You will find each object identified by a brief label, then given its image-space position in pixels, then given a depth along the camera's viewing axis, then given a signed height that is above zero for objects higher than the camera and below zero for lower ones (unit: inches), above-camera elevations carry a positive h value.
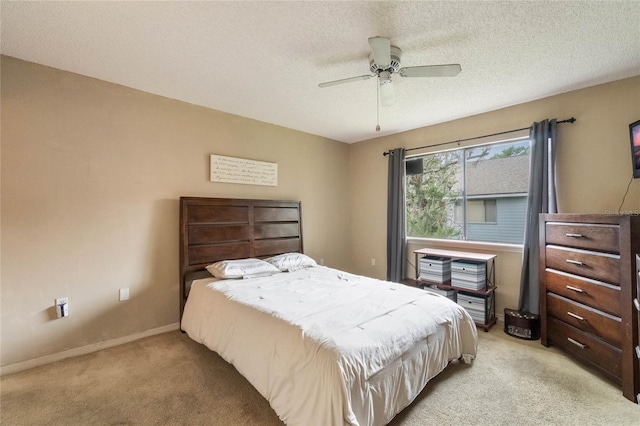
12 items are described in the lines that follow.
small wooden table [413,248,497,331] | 123.8 -34.2
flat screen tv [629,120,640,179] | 90.7 +22.8
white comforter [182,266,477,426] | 56.6 -31.8
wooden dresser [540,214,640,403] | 76.2 -24.7
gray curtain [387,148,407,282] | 165.8 -2.9
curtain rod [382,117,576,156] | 113.1 +39.6
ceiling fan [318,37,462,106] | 72.5 +43.3
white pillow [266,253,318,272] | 132.5 -22.7
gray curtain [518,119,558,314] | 116.7 +6.1
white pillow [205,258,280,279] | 116.0 -22.9
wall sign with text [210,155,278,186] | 134.6 +23.8
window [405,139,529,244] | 133.3 +11.9
